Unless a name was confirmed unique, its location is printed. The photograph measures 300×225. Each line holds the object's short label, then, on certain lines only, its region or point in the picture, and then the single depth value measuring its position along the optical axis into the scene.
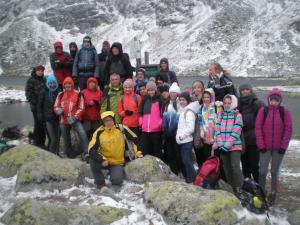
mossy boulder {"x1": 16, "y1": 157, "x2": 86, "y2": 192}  4.57
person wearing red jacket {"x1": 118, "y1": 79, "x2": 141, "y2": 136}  5.31
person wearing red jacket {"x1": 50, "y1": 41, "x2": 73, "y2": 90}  6.42
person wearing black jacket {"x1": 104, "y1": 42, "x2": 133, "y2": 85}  6.13
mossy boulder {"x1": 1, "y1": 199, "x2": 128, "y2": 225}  3.69
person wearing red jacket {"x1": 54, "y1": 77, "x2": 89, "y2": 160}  5.46
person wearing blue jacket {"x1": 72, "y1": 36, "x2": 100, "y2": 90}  6.17
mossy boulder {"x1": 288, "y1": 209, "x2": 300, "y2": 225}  4.17
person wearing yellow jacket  4.67
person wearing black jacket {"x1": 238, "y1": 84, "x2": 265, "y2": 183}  4.80
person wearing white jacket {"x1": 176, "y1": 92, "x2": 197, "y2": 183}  4.87
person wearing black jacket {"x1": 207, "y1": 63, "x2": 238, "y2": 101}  5.12
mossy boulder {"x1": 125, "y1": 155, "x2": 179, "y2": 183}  4.80
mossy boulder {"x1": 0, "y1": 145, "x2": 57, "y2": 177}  5.18
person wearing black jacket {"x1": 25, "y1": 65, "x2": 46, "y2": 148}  6.11
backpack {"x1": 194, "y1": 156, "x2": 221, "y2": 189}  4.59
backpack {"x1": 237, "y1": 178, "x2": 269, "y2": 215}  4.14
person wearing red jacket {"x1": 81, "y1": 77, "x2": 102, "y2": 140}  5.65
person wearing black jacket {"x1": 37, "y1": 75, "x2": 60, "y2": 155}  5.75
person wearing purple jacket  4.47
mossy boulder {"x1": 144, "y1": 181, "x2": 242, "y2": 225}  3.77
